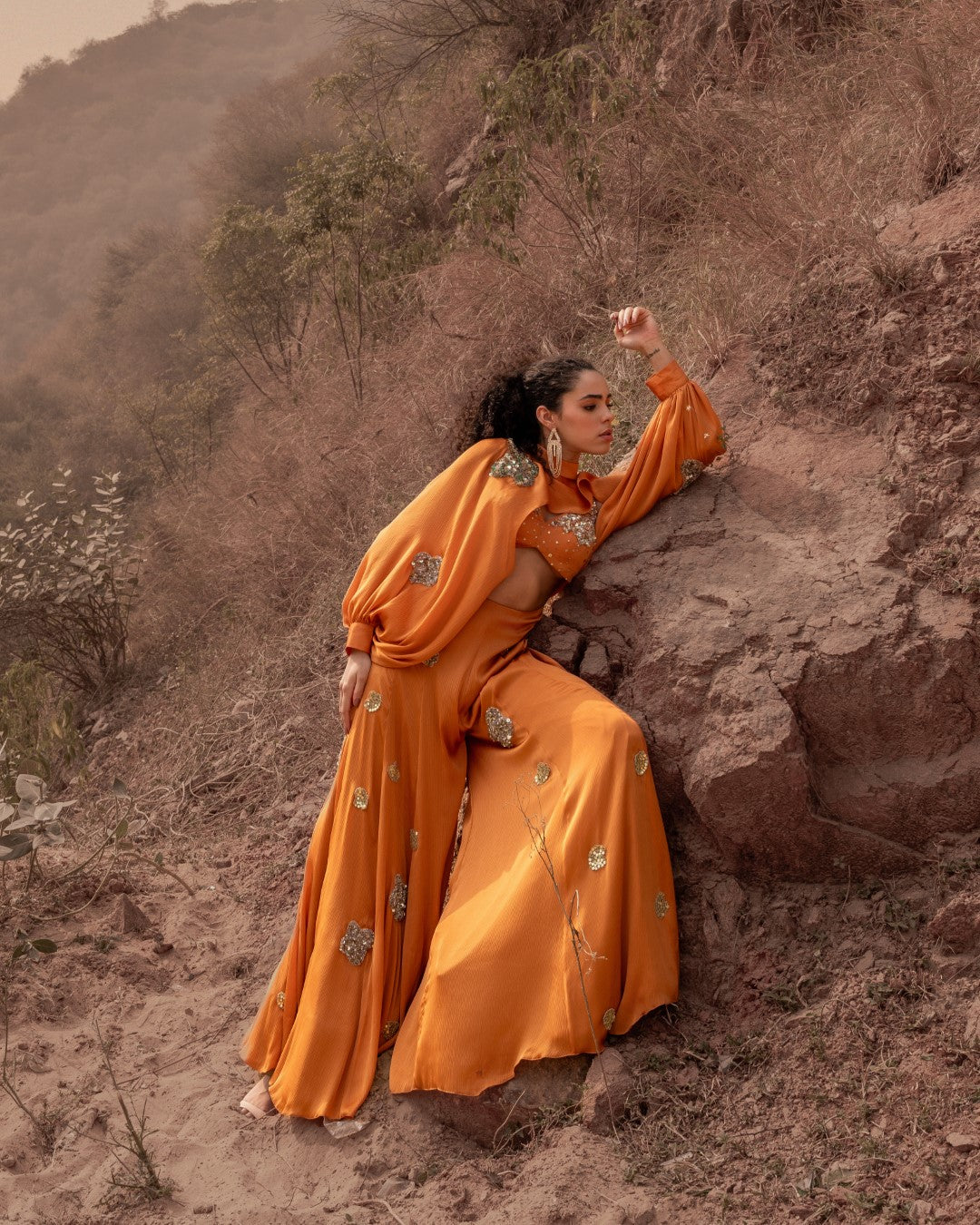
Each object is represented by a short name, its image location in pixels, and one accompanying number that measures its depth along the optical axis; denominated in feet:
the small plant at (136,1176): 9.47
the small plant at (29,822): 12.50
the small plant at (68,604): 23.38
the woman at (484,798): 9.06
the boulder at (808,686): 9.21
